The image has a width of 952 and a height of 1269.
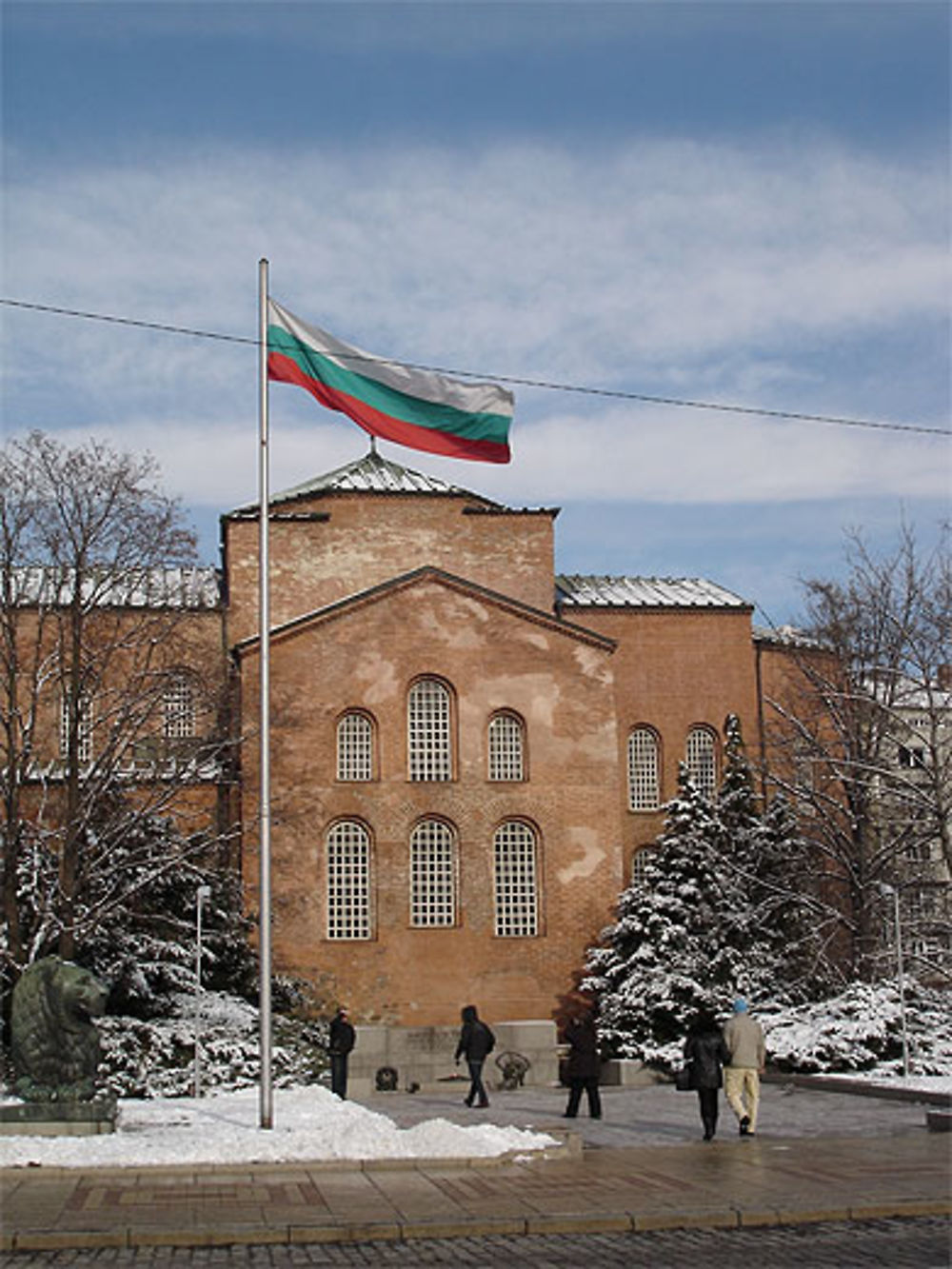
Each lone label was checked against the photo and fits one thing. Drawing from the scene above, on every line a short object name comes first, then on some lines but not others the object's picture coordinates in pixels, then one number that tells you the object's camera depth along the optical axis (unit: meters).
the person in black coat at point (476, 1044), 24.92
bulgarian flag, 21.16
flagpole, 18.98
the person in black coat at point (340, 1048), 25.38
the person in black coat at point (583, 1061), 23.08
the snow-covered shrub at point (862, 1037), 29.70
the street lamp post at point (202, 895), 31.50
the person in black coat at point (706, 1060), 19.55
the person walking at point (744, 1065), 19.62
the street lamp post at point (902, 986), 27.94
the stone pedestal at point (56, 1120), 18.25
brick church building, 39.50
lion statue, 18.83
